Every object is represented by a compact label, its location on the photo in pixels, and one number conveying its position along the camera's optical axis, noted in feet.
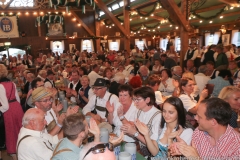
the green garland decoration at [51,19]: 28.15
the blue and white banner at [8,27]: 38.21
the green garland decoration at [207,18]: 27.56
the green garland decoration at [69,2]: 15.61
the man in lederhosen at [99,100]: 9.93
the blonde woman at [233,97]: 7.44
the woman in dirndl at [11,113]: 10.39
